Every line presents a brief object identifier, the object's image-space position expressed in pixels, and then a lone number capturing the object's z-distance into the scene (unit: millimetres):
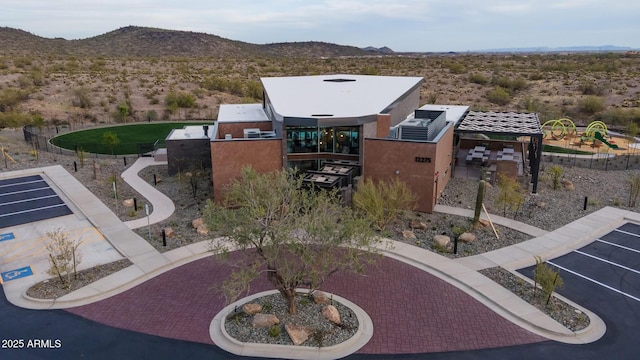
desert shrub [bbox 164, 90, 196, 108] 67375
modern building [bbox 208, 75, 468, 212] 26453
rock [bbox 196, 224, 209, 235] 23197
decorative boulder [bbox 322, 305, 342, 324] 15523
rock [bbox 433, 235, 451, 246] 21797
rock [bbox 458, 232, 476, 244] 22234
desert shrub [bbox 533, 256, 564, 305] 16406
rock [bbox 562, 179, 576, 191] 31019
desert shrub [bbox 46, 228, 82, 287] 18016
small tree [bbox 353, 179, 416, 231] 23203
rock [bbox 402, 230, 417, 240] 22844
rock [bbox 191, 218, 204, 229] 23995
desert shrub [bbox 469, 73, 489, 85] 85812
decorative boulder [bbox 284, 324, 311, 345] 14445
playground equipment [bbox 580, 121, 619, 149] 45797
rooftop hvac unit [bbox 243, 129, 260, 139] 30923
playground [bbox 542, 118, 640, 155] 44453
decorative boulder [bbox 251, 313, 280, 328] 15188
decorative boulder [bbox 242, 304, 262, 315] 15914
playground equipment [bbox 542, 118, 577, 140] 48594
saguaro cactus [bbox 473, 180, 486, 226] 23266
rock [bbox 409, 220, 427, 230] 24078
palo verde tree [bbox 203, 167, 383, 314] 14211
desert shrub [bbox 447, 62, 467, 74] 100500
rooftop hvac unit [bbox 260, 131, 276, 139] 30725
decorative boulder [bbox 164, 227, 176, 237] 22950
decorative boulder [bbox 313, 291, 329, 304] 16562
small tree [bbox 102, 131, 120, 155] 40344
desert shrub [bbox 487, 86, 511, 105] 70750
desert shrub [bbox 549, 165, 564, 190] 31000
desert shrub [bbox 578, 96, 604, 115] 60906
